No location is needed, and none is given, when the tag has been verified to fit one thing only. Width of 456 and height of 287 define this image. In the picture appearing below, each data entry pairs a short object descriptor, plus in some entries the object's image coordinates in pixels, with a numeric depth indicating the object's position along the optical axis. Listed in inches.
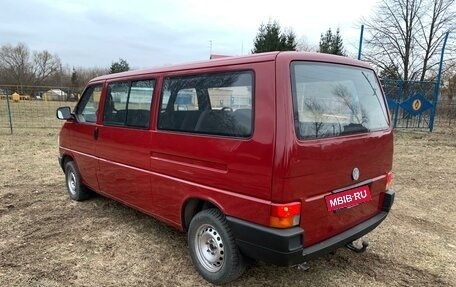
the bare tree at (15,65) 2234.3
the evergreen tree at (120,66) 2225.6
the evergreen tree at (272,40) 1323.8
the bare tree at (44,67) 2581.2
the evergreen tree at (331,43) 1596.6
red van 101.9
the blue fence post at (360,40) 591.6
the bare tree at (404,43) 1092.5
